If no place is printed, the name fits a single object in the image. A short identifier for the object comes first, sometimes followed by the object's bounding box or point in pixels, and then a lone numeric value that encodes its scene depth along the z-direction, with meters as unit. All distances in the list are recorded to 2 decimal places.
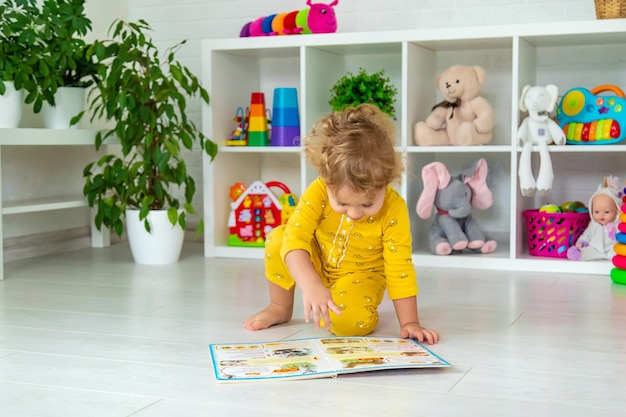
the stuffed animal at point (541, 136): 2.75
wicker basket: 2.65
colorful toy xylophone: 2.73
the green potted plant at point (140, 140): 2.89
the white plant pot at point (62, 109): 3.04
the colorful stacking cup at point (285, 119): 3.12
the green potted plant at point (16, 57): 2.71
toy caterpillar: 3.06
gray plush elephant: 2.90
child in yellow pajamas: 1.65
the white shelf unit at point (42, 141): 2.74
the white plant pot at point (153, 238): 2.96
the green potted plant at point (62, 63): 2.83
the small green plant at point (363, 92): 2.88
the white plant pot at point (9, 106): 2.76
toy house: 3.16
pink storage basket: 2.81
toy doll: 2.71
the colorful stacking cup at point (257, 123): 3.17
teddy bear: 2.89
